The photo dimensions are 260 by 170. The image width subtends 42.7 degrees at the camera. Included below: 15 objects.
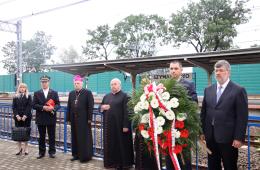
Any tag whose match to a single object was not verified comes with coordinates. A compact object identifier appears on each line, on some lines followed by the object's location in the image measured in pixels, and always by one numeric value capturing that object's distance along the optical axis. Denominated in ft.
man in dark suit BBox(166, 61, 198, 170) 14.32
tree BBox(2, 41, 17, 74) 160.56
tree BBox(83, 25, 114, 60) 140.46
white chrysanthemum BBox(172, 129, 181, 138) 12.25
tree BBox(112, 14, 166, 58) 130.62
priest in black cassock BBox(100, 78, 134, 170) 19.99
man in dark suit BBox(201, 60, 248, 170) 12.87
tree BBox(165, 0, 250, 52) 104.83
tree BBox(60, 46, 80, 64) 263.08
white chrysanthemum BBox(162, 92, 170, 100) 12.42
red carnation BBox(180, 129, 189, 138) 12.45
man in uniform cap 23.62
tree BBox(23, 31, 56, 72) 162.91
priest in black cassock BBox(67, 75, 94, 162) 22.58
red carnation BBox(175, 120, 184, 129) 12.39
